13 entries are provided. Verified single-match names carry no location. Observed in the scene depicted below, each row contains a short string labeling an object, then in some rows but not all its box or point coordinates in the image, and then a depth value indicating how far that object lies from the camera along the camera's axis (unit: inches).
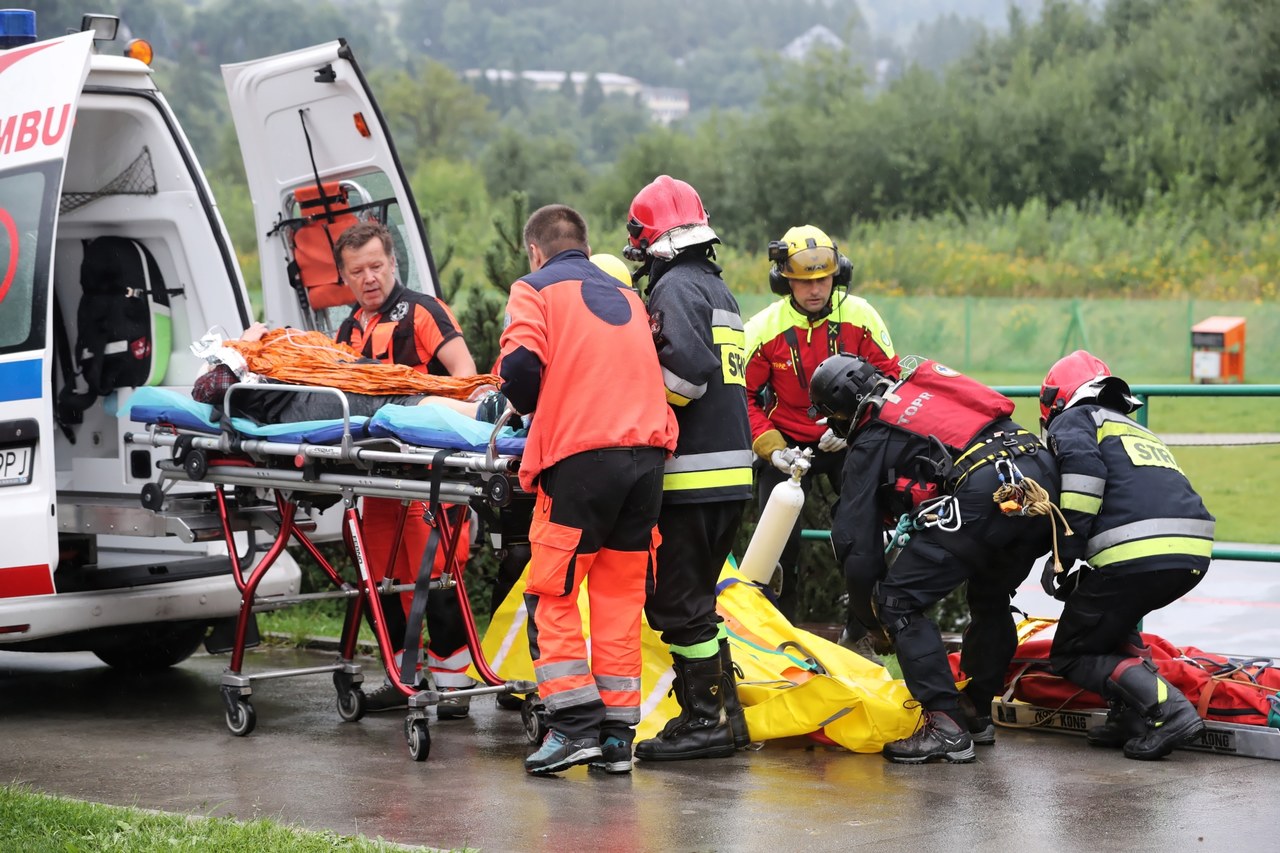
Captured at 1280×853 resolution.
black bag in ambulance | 607.5
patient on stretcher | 501.7
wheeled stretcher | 473.1
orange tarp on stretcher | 505.0
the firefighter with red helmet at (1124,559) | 482.9
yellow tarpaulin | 496.1
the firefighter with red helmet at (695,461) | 478.0
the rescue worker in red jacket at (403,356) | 550.3
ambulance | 518.9
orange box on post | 1977.1
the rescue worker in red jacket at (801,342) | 602.2
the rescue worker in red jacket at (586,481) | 450.0
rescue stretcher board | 486.9
